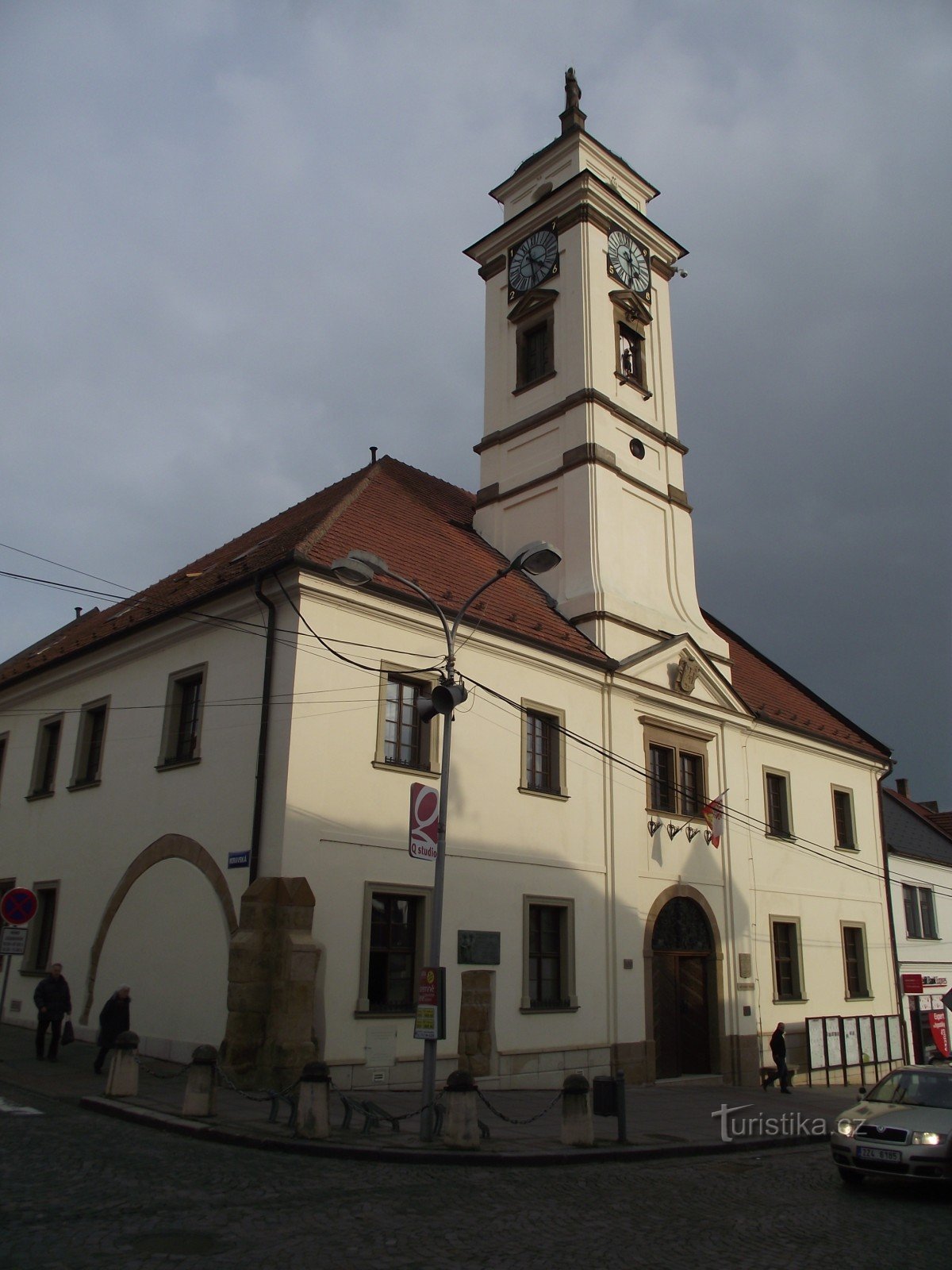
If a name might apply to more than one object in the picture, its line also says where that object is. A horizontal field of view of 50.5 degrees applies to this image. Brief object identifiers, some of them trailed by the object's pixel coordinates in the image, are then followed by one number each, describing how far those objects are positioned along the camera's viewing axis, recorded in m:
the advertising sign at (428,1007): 11.88
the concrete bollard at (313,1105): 11.05
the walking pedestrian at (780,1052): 21.03
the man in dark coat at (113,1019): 14.72
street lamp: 12.16
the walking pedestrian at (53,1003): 15.56
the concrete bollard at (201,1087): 11.77
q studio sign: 12.41
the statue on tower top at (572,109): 28.88
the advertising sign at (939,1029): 29.58
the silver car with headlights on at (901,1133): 10.41
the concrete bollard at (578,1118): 12.09
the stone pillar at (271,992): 13.67
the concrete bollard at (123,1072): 12.75
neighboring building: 29.42
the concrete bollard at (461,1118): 11.31
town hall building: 15.83
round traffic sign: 15.54
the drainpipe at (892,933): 27.43
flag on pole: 23.03
